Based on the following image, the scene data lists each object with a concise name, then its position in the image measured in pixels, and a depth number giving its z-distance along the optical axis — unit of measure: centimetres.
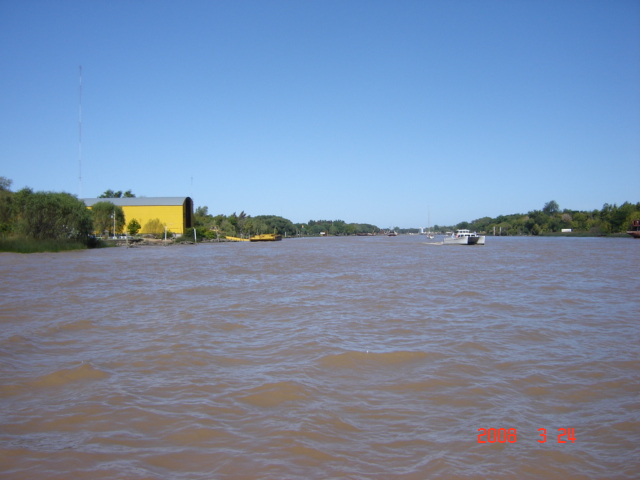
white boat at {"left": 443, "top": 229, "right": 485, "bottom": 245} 5708
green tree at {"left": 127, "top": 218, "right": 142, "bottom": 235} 7038
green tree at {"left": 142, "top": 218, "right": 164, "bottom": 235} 7312
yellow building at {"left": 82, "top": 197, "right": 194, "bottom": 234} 7512
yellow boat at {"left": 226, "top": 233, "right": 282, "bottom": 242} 10292
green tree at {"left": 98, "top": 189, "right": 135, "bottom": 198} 9469
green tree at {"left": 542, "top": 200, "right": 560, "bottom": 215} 16469
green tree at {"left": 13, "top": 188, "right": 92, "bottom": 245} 3644
